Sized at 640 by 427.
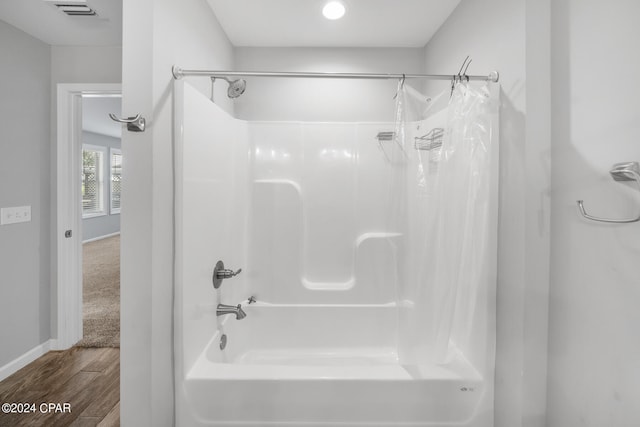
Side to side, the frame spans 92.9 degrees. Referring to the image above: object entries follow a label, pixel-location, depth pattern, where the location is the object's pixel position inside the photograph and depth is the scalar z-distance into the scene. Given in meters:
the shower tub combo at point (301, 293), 1.22
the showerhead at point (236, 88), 1.72
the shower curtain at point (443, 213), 1.26
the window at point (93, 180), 6.74
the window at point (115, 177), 7.51
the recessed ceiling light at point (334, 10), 1.77
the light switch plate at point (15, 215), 2.08
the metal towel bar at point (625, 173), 0.87
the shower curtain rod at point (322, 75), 1.28
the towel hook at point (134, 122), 1.13
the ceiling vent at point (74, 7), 1.82
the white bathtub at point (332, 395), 1.21
